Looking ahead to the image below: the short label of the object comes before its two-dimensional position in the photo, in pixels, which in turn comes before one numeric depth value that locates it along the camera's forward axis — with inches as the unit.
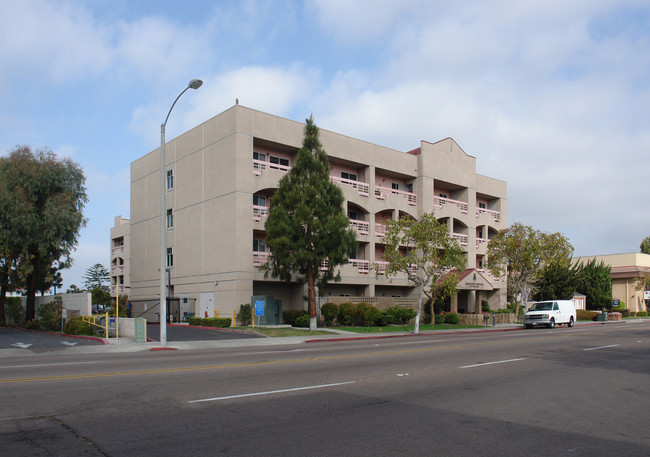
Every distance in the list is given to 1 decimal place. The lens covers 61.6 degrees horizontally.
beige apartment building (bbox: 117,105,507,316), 1403.8
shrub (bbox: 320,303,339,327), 1398.9
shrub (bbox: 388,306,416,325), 1531.7
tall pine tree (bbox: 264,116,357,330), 1227.9
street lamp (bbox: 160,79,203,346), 892.0
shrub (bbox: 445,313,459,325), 1691.7
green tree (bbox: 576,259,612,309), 2529.5
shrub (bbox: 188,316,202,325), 1370.8
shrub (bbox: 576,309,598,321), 2242.1
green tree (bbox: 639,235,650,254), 4153.5
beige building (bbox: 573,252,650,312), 2893.7
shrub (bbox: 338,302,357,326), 1411.2
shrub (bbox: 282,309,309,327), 1394.1
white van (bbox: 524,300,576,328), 1595.7
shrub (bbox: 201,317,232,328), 1291.8
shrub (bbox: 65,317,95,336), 1021.3
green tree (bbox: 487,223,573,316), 1705.2
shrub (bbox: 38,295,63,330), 1144.2
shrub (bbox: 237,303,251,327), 1349.7
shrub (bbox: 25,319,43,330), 1213.6
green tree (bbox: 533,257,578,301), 2328.1
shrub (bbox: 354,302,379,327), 1426.7
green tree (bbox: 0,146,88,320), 1246.9
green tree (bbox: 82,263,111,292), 4055.1
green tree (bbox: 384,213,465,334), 1305.4
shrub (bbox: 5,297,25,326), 1398.9
